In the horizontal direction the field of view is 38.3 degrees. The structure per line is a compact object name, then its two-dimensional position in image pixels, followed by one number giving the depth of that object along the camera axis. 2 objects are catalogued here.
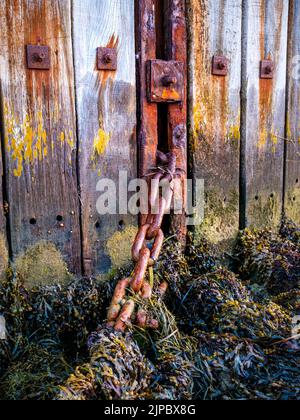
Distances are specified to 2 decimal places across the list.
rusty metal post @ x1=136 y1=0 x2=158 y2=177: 1.80
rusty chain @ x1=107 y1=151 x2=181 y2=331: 1.36
